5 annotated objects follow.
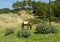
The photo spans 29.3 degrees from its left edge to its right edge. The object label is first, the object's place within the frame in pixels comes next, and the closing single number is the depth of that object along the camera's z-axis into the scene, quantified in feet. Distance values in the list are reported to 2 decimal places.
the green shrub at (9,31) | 43.00
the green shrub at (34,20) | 80.49
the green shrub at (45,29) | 40.91
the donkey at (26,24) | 51.27
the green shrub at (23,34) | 38.45
